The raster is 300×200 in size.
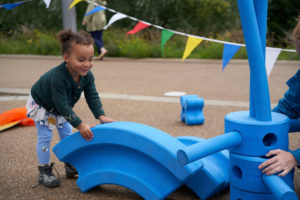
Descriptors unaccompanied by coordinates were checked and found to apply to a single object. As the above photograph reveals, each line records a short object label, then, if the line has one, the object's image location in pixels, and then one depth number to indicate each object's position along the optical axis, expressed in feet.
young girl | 8.52
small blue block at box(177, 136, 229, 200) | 7.80
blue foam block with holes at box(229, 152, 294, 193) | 6.79
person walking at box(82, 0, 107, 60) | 35.58
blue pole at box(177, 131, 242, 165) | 6.15
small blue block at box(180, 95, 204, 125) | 14.17
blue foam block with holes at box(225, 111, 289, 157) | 6.70
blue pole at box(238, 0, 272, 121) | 6.52
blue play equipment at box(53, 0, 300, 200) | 6.64
